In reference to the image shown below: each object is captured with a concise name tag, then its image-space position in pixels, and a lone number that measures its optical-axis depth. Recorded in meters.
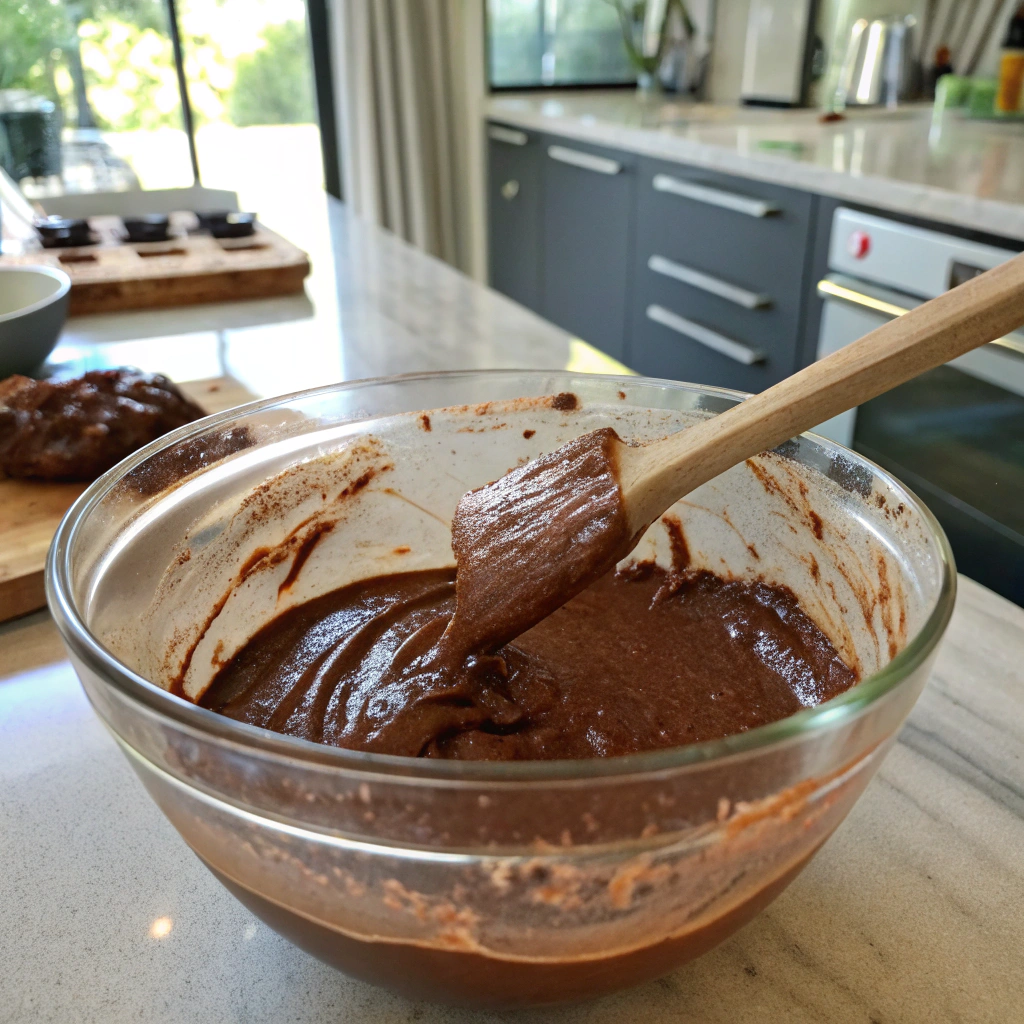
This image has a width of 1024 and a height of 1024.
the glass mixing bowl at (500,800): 0.36
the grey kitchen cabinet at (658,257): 2.24
